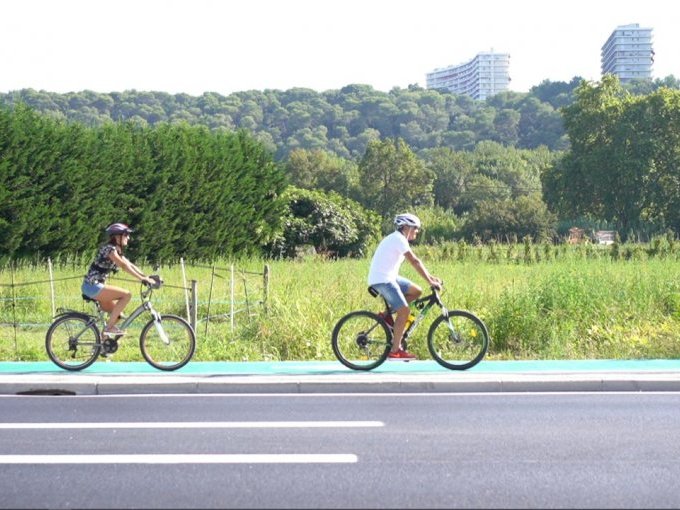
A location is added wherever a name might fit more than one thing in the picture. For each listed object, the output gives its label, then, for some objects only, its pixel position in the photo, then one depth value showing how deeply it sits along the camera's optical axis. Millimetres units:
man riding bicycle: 11320
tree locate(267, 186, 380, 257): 39438
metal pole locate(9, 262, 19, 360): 13406
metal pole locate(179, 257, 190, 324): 13897
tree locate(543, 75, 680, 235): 59125
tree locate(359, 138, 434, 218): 72688
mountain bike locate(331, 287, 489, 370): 11586
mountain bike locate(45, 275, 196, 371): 11656
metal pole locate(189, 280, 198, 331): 13739
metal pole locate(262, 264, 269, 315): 14730
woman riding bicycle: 11596
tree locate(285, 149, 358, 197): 80688
